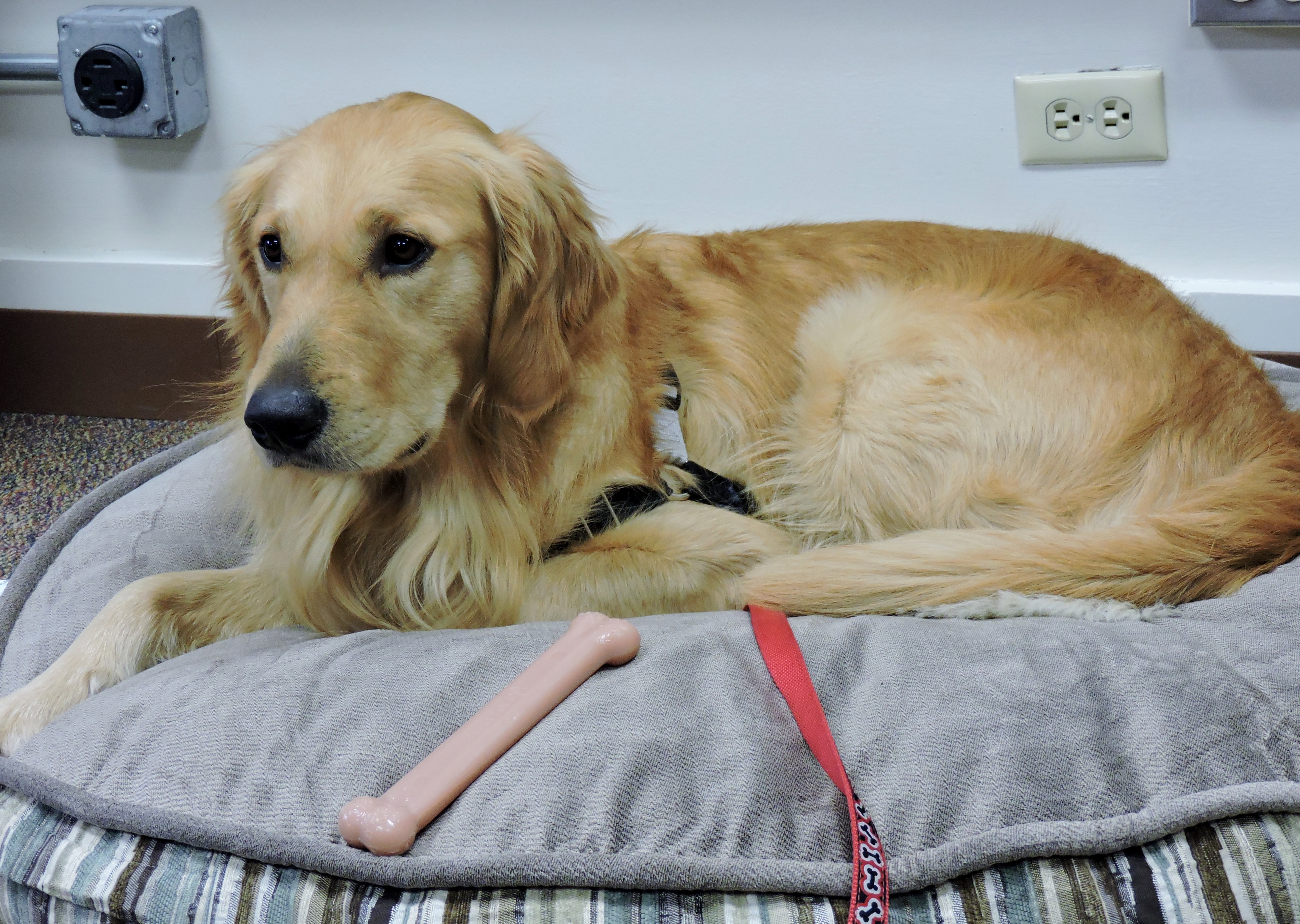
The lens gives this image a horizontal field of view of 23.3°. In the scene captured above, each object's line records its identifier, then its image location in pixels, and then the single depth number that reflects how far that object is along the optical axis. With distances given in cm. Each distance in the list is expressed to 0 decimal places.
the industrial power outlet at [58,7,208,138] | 259
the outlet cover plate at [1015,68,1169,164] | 251
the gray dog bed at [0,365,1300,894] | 180
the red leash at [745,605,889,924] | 172
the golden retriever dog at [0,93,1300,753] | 218
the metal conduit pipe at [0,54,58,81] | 263
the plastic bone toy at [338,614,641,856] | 181
